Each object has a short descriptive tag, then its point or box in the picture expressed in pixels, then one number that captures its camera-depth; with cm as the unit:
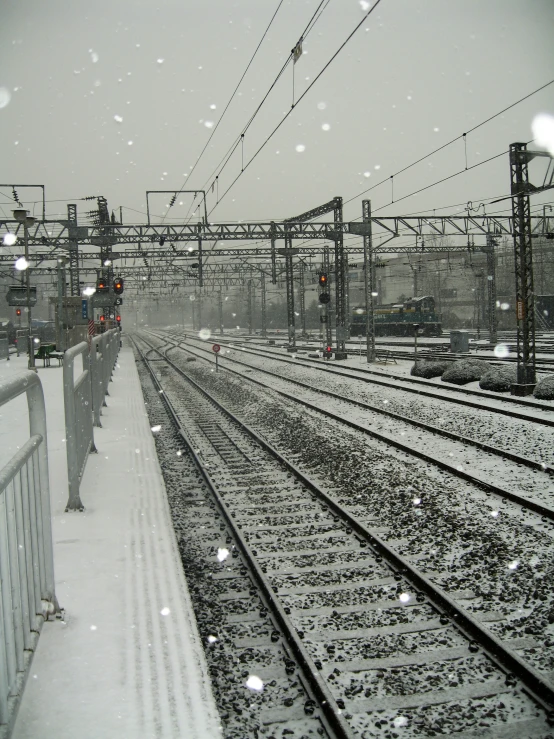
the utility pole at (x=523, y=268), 1606
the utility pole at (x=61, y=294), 2738
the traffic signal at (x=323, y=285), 2997
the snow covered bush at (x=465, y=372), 1908
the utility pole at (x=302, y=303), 4508
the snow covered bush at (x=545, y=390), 1503
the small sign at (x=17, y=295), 2754
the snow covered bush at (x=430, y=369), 2094
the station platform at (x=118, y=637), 325
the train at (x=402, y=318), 4812
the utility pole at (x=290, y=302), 3445
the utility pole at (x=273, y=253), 3056
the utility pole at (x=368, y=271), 2575
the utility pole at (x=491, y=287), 3366
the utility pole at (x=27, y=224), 2219
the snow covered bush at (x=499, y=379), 1705
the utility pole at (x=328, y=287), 3000
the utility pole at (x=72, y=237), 2919
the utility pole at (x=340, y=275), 2841
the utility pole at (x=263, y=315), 5853
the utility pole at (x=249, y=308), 6164
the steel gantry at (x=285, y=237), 2753
